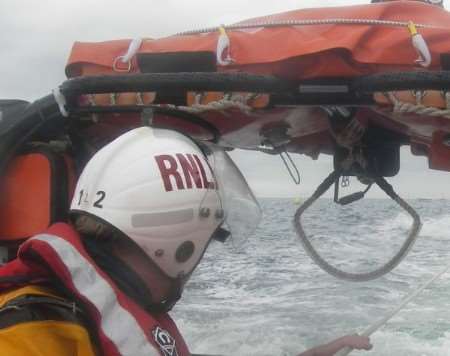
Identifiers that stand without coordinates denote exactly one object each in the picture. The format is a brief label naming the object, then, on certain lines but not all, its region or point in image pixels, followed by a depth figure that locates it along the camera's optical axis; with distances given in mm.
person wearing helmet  1037
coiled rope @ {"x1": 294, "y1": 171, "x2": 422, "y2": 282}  2342
